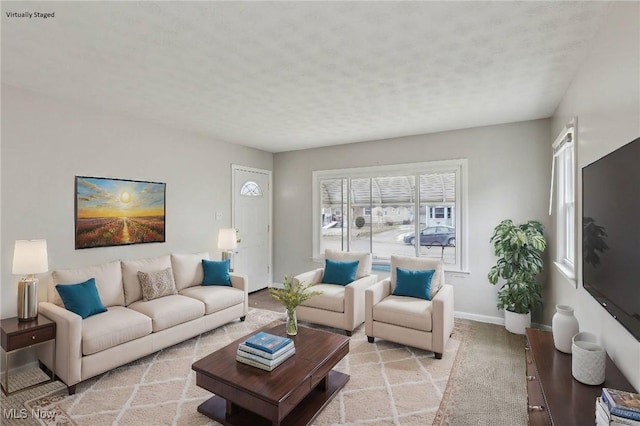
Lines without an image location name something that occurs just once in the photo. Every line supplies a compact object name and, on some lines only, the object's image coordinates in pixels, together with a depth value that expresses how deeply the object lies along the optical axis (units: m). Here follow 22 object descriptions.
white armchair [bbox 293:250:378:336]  3.92
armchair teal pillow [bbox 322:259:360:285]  4.39
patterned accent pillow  3.69
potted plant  3.77
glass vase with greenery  2.84
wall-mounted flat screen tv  1.42
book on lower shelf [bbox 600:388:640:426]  1.28
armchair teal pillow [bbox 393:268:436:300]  3.81
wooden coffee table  2.08
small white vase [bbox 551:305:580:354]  2.16
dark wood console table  1.55
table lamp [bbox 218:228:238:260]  4.79
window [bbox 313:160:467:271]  4.69
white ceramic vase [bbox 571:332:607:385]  1.73
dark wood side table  2.58
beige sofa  2.72
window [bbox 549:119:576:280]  3.10
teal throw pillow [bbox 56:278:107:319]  2.99
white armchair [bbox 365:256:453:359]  3.31
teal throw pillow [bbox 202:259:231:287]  4.36
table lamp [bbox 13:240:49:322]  2.80
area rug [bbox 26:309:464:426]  2.38
